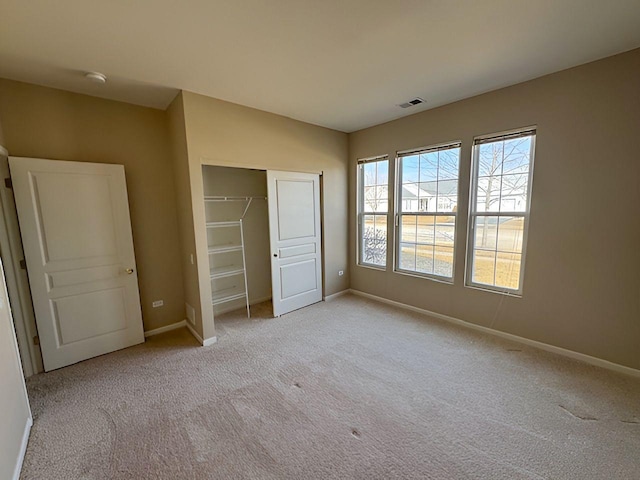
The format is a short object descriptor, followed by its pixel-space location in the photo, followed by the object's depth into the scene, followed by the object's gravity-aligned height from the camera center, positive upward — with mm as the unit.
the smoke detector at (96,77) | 2291 +1193
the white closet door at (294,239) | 3615 -495
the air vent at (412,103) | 3086 +1227
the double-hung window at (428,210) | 3377 -102
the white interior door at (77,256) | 2447 -463
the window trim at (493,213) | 2740 -138
